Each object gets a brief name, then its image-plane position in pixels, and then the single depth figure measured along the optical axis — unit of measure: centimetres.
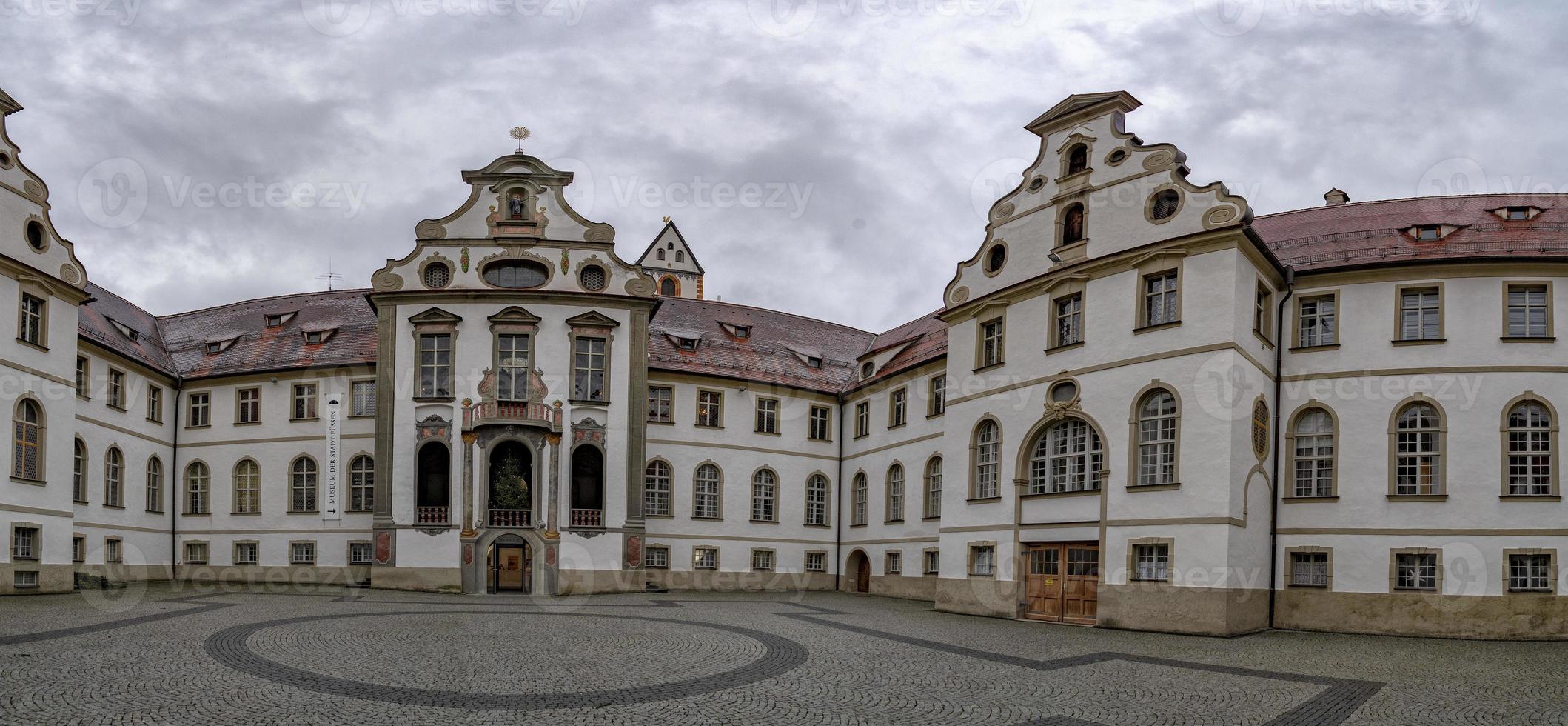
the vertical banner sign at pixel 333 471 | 3953
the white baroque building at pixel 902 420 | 2564
